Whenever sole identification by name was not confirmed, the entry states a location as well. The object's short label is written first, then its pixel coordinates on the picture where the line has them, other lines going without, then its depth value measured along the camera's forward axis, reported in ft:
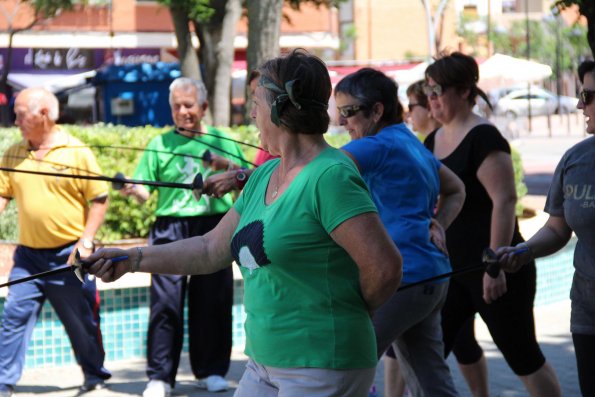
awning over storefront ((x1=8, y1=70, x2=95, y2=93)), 125.59
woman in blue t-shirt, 14.84
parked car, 160.76
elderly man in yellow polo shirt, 20.72
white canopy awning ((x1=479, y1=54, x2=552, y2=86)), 96.04
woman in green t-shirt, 10.04
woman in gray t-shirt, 12.85
